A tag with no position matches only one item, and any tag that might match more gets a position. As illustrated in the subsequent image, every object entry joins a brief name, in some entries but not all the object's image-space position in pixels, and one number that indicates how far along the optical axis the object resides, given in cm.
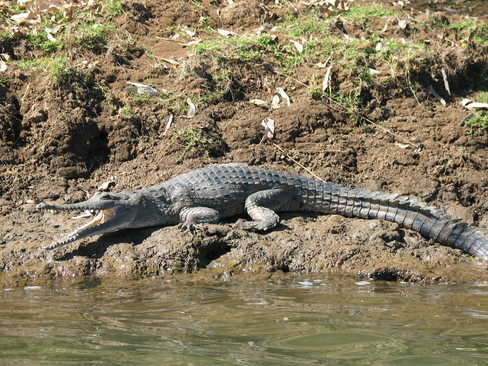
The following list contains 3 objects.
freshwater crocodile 976
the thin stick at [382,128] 1281
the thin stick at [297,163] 1213
